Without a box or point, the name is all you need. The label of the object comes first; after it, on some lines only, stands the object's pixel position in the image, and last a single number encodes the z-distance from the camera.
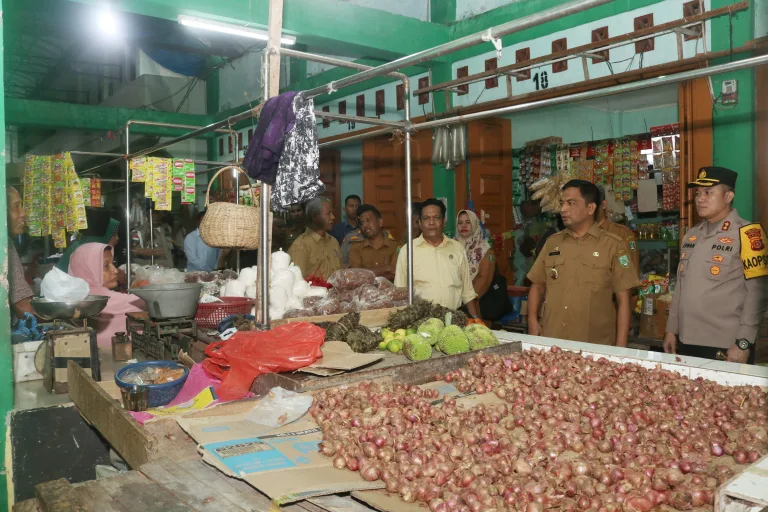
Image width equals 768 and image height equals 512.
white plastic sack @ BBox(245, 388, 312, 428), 2.31
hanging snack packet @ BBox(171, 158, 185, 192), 5.96
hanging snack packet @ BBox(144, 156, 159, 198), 5.73
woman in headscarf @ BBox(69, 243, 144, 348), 4.52
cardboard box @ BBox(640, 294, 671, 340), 5.69
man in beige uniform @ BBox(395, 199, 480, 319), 5.04
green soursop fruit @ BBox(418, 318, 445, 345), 3.26
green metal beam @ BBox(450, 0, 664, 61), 5.80
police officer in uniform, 3.88
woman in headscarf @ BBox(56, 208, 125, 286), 7.04
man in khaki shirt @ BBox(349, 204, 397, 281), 6.41
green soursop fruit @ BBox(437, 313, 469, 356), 3.22
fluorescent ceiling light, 6.04
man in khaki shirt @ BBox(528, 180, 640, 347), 4.27
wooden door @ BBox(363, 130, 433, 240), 8.93
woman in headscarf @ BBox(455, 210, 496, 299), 6.17
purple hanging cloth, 3.27
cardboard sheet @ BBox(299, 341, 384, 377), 2.71
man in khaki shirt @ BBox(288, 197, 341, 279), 6.22
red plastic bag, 2.77
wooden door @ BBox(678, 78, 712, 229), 5.26
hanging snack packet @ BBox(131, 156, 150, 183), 5.67
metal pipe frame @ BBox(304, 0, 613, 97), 2.00
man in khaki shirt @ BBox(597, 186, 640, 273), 5.33
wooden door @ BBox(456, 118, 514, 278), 7.64
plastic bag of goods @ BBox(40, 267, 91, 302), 3.32
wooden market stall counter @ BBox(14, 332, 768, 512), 1.74
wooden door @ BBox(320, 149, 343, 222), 10.02
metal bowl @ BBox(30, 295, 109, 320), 3.23
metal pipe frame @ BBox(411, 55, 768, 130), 2.46
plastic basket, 3.86
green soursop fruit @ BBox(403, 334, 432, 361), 3.04
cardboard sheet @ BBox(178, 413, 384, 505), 1.77
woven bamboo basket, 3.98
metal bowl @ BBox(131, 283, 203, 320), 3.48
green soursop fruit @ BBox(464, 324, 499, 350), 3.33
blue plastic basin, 2.70
